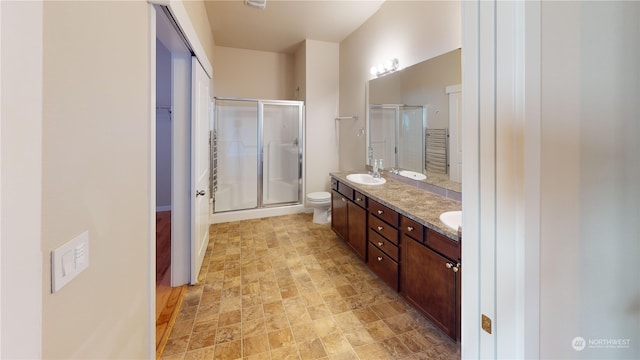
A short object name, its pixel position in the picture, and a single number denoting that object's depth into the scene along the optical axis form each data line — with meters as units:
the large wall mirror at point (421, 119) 2.31
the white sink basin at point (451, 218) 1.63
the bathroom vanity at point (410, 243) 1.55
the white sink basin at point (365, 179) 3.07
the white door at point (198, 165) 2.28
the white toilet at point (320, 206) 4.02
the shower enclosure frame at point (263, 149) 4.45
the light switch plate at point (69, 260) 0.69
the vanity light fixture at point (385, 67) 3.01
